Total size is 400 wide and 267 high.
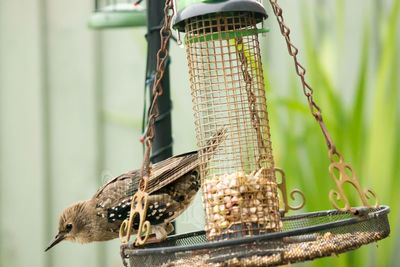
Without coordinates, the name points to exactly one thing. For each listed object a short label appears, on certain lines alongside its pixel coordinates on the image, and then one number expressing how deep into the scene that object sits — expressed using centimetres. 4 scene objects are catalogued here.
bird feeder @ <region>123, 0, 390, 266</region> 394
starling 418
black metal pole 414
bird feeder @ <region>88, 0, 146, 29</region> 431
